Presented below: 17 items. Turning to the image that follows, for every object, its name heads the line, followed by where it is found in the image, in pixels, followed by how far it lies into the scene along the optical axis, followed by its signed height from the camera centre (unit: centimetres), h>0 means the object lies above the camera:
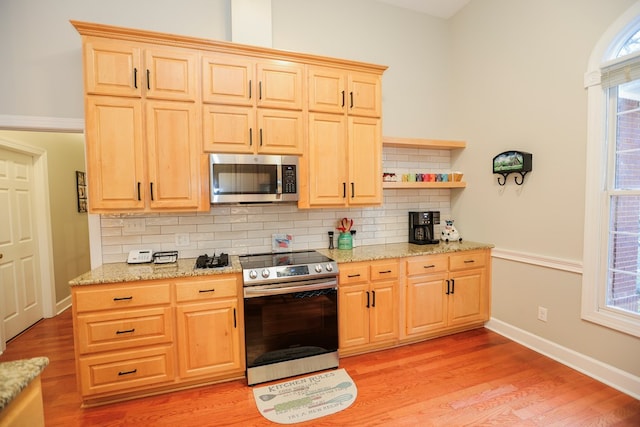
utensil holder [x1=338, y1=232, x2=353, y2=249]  307 -42
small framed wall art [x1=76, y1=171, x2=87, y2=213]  437 +19
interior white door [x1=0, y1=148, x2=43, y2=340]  310 -48
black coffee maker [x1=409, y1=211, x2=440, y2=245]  330 -30
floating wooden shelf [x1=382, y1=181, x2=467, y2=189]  315 +16
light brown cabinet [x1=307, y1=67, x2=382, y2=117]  266 +99
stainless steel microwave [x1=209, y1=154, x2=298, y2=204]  238 +19
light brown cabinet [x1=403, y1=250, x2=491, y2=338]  287 -93
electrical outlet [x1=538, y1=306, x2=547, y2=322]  271 -105
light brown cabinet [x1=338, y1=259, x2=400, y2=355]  262 -94
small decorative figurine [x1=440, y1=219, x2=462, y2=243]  342 -40
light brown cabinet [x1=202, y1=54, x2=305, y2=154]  240 +80
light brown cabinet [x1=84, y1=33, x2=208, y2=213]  218 +57
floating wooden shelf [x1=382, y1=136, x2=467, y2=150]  314 +61
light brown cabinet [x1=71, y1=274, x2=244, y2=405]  204 -95
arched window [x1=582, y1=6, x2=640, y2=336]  217 +9
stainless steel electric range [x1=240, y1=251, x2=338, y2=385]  229 -92
